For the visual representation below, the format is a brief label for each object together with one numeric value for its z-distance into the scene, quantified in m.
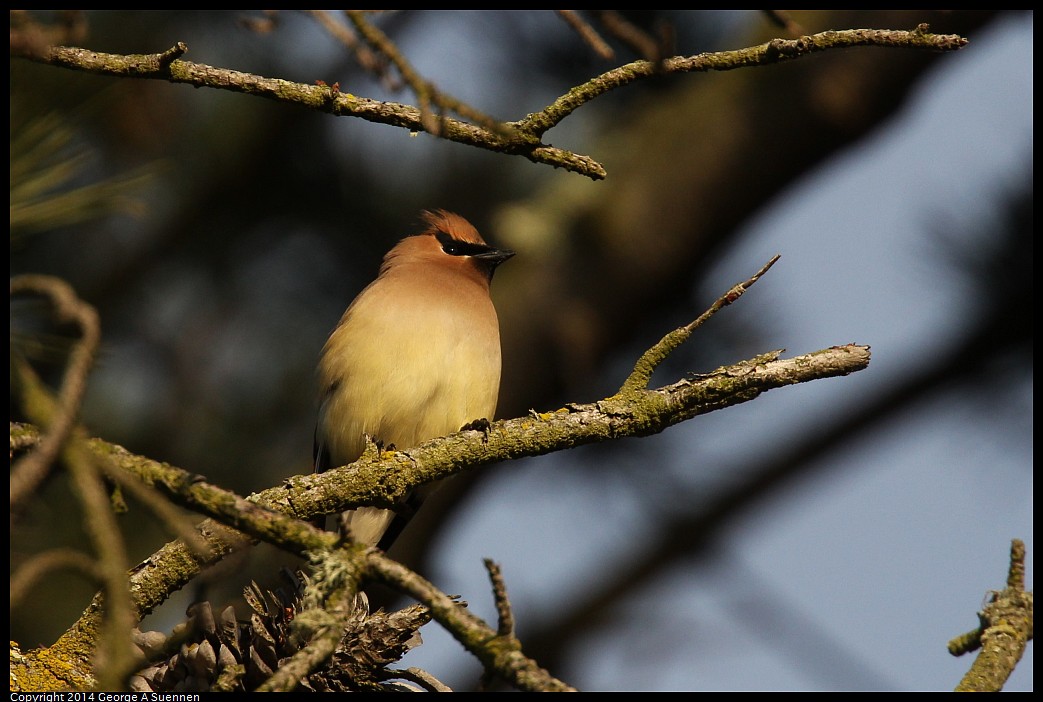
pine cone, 4.88
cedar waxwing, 9.02
